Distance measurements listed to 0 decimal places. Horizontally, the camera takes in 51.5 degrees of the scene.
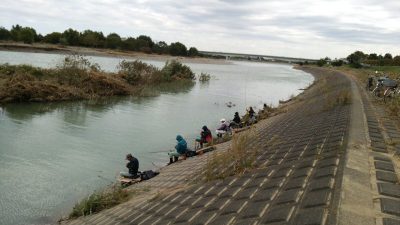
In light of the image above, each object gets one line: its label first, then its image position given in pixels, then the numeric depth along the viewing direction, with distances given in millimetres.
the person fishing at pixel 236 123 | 21322
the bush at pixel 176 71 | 58453
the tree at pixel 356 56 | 124875
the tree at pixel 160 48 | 153725
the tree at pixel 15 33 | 118081
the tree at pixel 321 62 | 149650
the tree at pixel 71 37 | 121438
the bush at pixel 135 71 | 45812
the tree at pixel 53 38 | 124812
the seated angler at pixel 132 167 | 12586
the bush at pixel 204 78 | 64750
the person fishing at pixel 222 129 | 19141
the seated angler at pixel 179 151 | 15406
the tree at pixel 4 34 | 117869
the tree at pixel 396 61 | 82462
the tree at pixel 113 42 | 135875
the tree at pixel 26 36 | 116375
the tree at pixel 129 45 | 139275
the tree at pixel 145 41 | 149750
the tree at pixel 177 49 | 163550
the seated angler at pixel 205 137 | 17562
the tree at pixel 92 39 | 123500
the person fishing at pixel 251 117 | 23022
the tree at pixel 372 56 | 127369
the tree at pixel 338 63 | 128625
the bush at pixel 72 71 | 35906
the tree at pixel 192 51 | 174250
